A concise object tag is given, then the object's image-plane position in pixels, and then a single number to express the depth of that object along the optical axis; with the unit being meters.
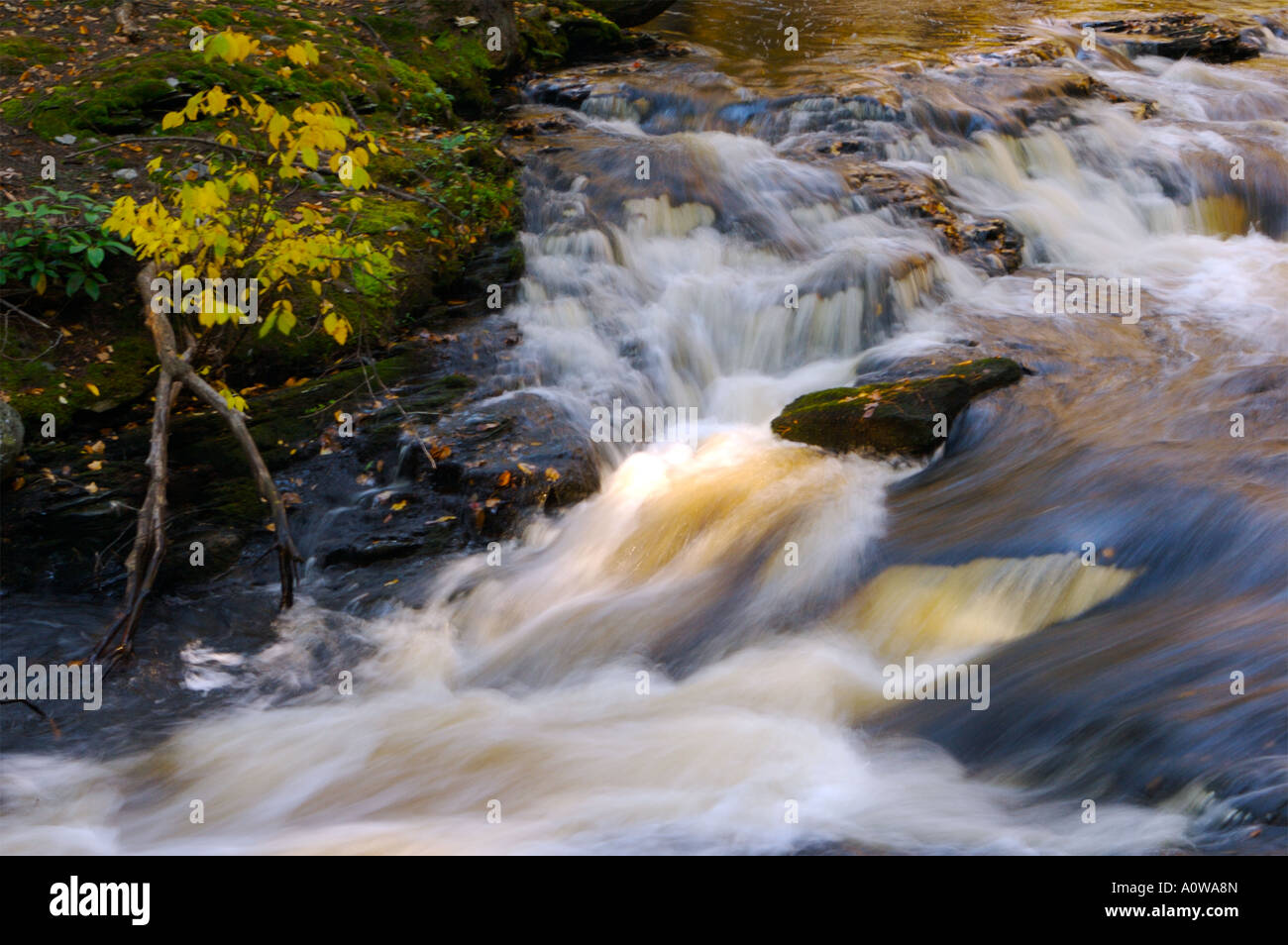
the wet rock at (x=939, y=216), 10.02
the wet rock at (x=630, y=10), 15.15
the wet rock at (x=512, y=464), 7.03
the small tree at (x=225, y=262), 5.85
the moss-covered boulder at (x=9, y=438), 6.49
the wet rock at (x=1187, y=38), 14.77
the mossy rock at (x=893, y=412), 7.32
